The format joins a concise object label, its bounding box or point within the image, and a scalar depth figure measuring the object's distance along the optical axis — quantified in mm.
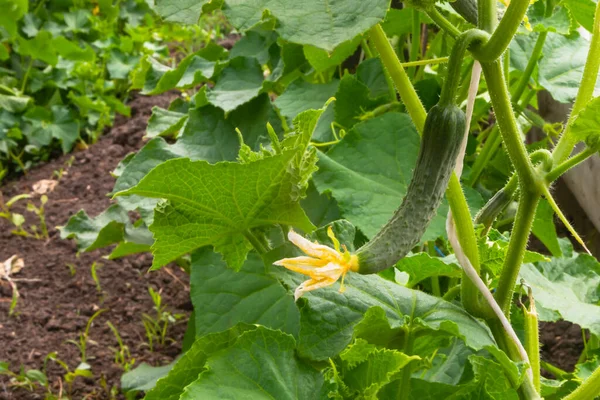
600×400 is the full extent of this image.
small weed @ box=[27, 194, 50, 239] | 2816
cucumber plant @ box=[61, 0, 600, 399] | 826
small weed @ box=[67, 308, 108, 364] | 2170
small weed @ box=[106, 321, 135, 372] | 2127
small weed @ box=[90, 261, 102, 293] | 2465
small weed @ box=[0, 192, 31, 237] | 2836
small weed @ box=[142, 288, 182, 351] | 2238
